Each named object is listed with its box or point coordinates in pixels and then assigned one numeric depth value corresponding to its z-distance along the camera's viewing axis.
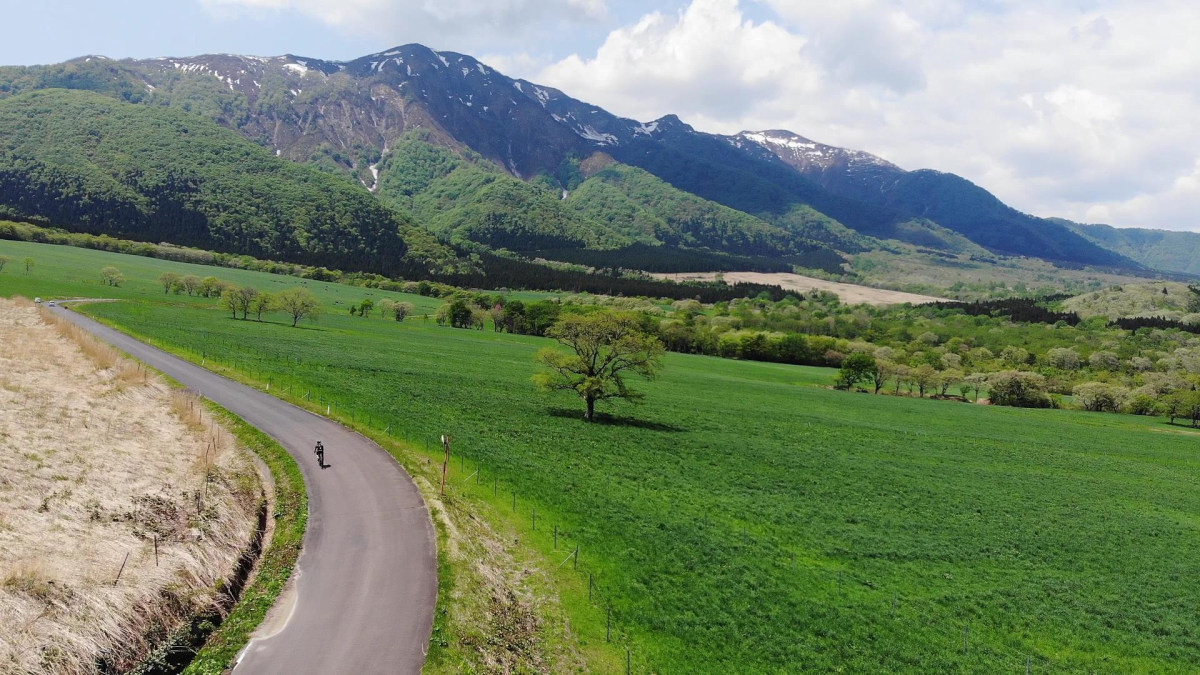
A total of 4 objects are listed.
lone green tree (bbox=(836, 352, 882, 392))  128.80
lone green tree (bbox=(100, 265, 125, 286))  140.54
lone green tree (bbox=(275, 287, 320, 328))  122.94
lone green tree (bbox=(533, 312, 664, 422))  63.95
